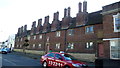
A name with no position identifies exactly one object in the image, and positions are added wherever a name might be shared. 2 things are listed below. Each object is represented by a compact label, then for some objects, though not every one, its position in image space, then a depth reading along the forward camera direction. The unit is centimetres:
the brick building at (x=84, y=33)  1067
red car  583
